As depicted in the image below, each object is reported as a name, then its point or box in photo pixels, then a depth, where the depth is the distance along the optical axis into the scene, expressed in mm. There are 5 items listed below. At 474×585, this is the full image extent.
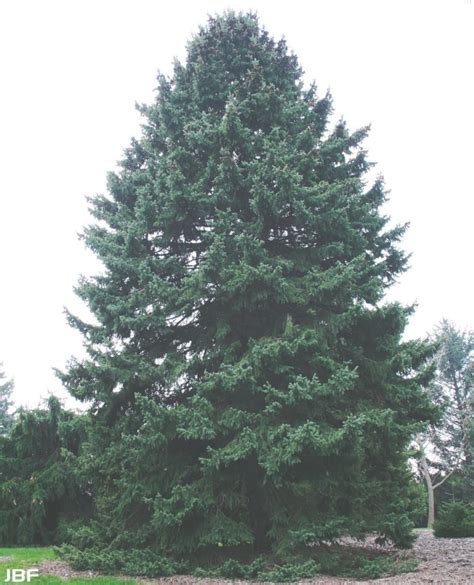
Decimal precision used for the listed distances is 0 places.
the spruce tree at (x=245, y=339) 7113
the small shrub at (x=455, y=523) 15422
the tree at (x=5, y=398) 40675
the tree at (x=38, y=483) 11922
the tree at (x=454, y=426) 28984
